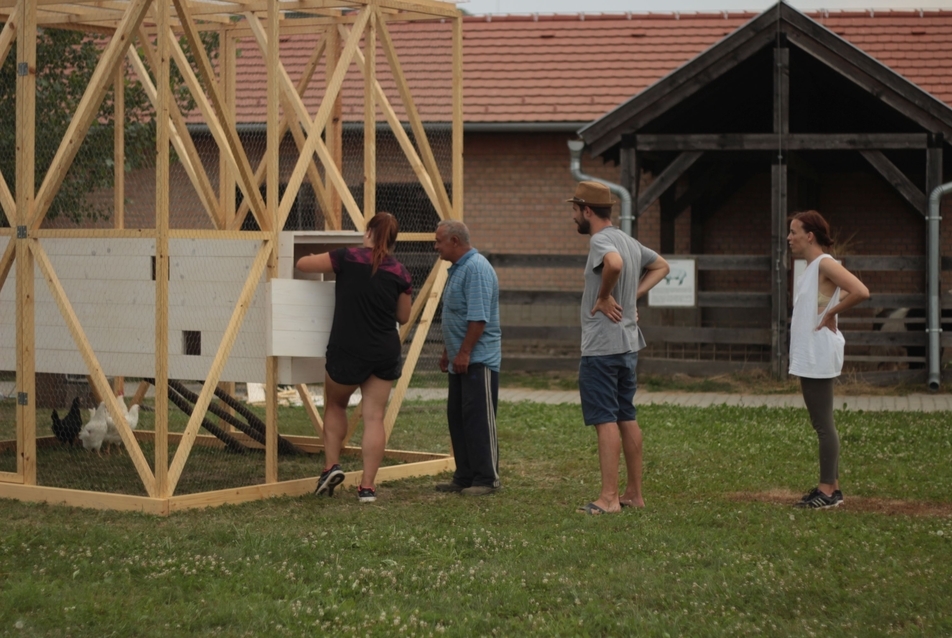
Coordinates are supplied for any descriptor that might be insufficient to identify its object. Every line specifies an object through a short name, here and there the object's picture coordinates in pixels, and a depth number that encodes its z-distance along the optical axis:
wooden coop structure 7.57
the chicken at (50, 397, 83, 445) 9.88
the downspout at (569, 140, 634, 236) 15.36
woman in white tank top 7.56
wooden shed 14.73
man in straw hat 7.39
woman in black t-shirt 7.94
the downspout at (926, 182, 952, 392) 14.69
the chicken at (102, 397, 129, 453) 9.61
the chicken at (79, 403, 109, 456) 9.57
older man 8.21
